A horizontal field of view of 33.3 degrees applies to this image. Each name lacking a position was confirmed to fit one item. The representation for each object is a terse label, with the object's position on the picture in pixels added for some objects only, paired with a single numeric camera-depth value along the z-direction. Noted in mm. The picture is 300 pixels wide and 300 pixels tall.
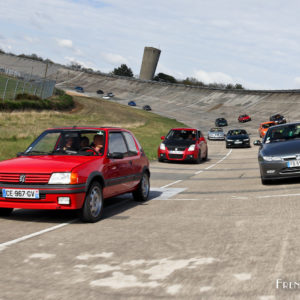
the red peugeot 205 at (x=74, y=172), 7488
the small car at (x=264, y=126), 51262
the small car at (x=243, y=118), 87188
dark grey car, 11742
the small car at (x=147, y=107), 104500
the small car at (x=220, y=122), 83200
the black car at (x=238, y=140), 37747
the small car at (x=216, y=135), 52125
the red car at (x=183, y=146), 22703
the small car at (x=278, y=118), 71838
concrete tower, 150125
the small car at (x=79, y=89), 126462
